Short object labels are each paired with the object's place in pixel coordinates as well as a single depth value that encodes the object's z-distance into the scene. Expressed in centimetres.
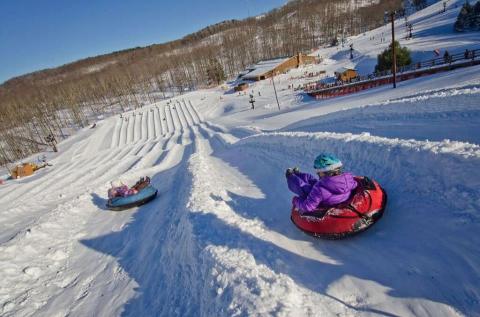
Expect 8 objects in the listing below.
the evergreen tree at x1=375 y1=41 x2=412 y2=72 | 3928
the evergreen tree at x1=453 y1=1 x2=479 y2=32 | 5735
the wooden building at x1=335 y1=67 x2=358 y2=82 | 4944
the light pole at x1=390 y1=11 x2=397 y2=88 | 2508
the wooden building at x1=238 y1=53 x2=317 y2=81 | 7588
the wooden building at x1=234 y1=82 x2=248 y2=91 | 7162
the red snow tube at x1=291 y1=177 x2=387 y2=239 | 542
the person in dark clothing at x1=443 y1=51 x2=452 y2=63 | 2819
